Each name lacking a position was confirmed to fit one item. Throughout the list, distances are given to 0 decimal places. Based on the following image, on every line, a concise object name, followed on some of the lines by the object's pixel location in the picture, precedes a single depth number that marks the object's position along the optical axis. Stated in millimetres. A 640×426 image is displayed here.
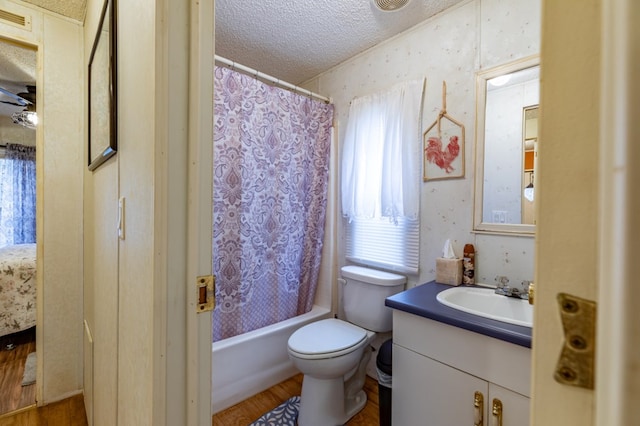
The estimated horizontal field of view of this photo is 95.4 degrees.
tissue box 1505
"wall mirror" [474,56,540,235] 1358
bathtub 1694
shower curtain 1739
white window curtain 1734
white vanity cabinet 985
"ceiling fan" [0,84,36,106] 2889
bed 2330
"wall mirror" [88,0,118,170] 986
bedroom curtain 3945
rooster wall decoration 1567
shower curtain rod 1743
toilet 1502
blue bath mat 1600
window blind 1782
